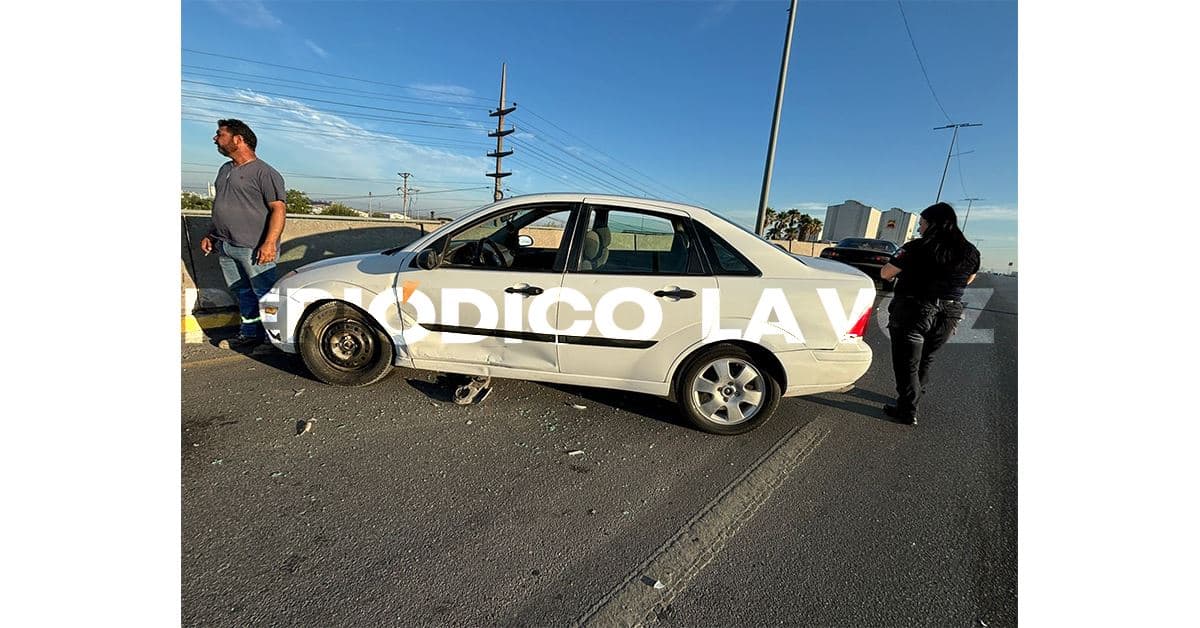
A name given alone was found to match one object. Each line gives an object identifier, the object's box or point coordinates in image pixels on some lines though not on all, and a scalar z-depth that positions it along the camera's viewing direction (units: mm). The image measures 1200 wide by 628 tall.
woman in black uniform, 3010
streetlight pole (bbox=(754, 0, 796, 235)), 9906
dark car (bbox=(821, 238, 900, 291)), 11211
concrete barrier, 4618
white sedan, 2785
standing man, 3834
